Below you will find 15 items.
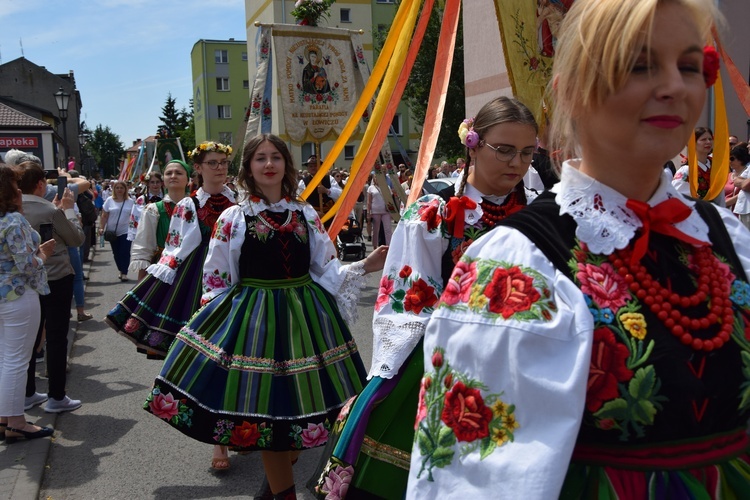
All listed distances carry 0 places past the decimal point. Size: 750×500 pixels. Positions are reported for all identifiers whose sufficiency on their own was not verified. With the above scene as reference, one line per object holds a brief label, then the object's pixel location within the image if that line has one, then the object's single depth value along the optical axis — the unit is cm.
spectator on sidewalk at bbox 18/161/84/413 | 546
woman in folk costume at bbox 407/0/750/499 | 131
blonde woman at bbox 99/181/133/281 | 1205
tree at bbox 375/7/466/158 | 2947
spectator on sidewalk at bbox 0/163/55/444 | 472
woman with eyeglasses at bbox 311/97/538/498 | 258
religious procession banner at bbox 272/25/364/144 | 905
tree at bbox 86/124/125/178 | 8881
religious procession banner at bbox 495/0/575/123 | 423
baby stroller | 1403
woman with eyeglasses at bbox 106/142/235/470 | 518
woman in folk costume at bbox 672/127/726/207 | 711
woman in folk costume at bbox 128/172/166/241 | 1075
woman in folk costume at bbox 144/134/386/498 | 381
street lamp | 1872
